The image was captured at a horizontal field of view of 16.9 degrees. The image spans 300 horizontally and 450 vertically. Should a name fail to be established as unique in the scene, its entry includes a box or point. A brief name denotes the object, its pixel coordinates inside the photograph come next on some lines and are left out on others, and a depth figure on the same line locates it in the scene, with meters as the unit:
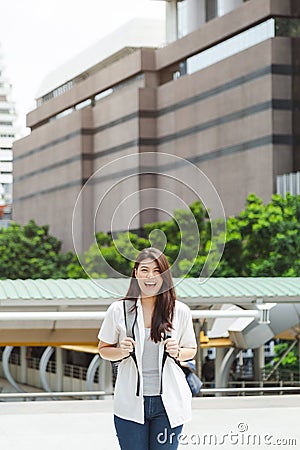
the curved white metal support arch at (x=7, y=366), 31.09
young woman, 4.32
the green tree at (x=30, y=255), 52.94
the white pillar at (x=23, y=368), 32.89
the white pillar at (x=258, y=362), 24.20
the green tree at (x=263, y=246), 36.88
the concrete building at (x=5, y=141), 73.50
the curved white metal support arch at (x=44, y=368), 28.47
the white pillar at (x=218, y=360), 22.53
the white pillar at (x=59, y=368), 29.31
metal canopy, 12.47
